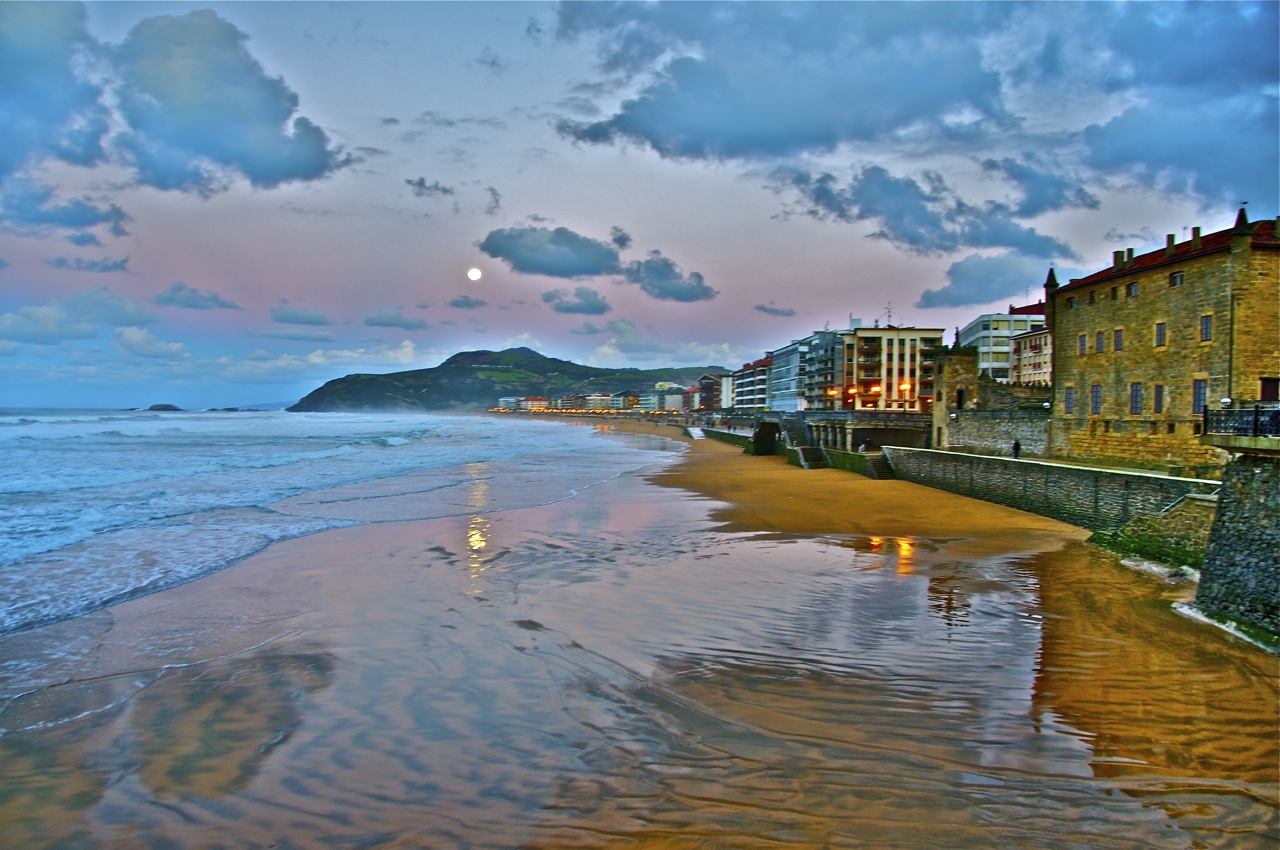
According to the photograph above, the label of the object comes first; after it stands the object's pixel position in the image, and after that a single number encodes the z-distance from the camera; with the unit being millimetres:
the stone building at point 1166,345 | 22422
